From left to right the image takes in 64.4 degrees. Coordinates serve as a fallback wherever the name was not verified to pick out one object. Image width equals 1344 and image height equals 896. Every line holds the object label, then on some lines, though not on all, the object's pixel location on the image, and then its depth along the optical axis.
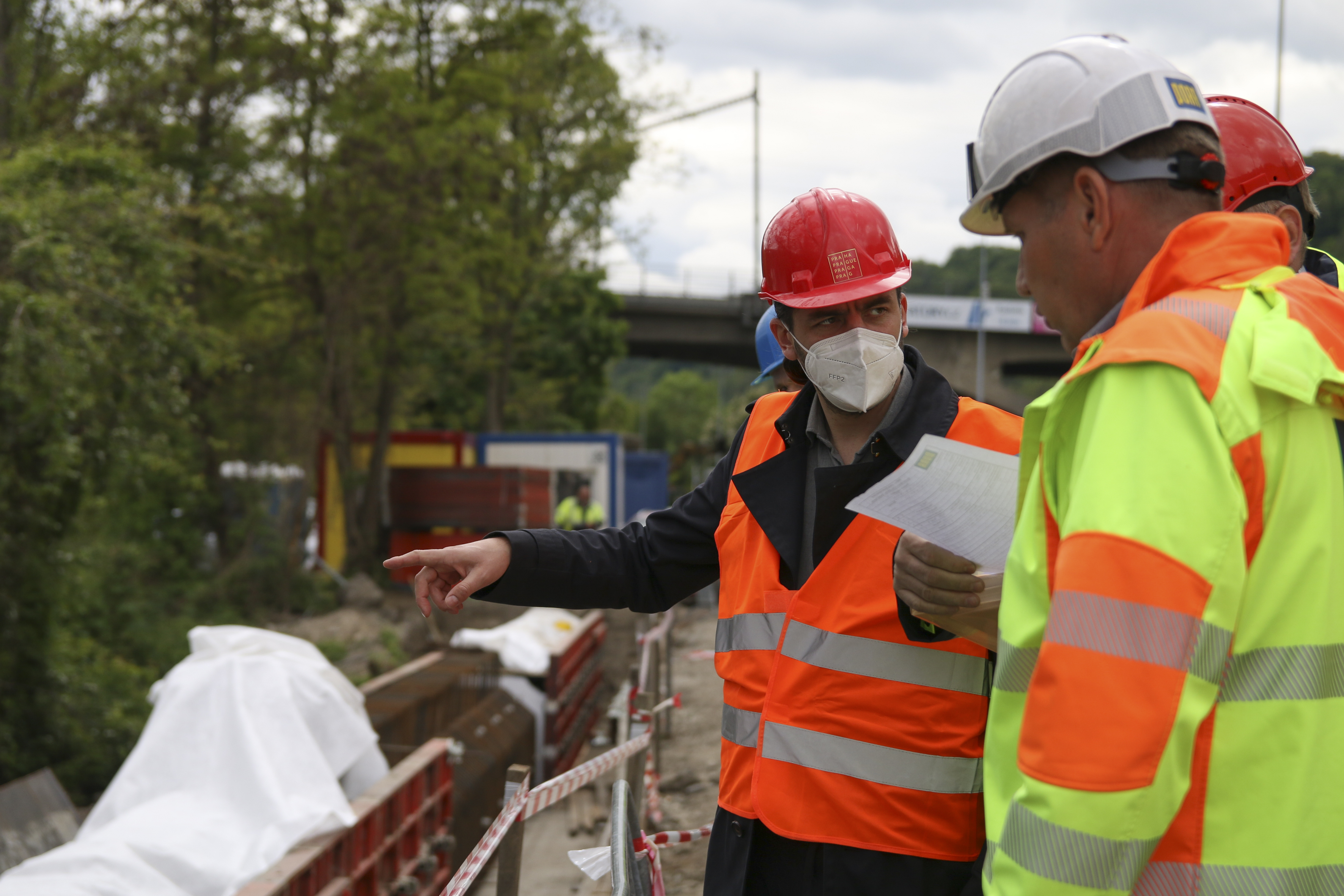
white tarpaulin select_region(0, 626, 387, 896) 4.67
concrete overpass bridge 46.28
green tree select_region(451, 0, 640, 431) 27.38
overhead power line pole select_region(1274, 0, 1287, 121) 23.33
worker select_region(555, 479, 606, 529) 19.34
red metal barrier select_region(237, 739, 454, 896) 4.99
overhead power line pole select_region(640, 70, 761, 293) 41.19
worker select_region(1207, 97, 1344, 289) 2.75
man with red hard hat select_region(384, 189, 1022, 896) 2.12
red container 22.66
